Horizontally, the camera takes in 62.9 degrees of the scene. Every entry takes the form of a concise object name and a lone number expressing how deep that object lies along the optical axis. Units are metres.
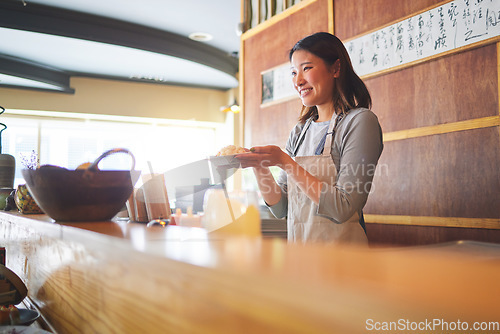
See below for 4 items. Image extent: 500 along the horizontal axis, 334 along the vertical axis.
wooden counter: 0.32
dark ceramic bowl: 1.20
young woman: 1.44
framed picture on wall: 3.28
